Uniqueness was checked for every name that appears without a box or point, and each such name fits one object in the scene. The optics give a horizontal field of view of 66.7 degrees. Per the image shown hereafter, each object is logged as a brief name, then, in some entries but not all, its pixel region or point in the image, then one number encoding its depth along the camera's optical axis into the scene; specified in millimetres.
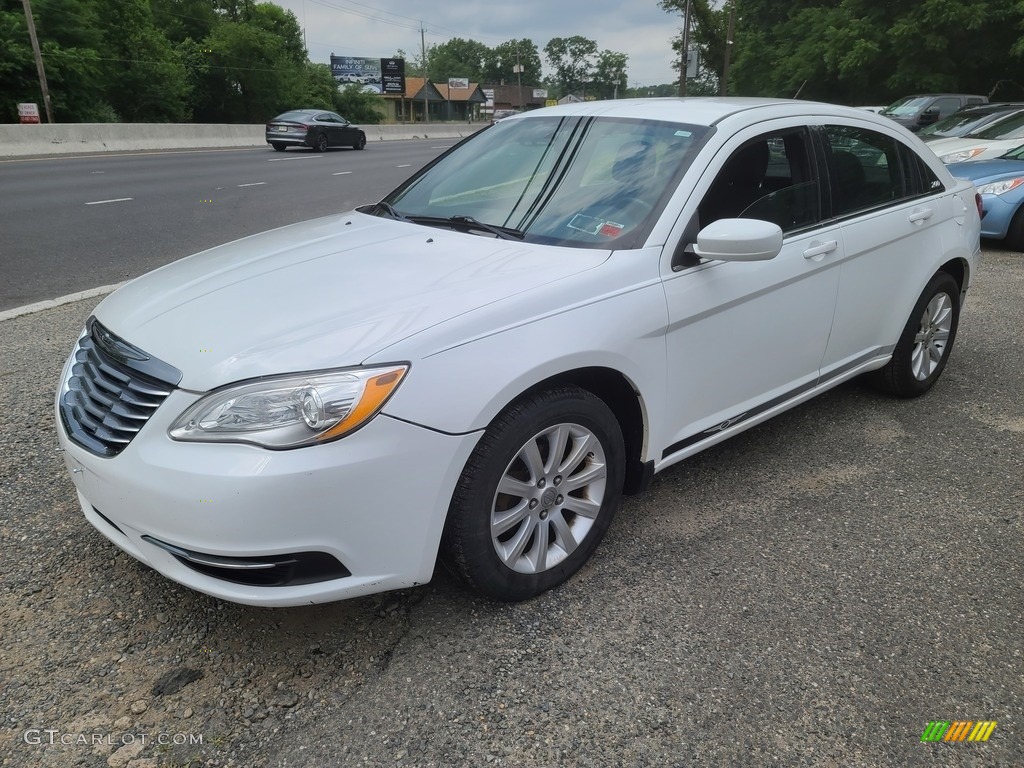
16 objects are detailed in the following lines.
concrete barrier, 19795
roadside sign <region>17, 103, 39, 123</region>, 24556
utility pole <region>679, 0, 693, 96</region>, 39281
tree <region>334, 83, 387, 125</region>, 62656
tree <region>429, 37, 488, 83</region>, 144750
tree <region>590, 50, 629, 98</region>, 141375
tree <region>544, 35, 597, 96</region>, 148188
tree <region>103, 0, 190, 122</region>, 38188
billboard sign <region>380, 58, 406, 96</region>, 78962
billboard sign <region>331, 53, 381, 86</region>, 75312
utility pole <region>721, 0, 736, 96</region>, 43838
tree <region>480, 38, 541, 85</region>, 146125
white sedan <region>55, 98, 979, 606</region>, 2117
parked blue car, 8664
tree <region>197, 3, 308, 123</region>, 46969
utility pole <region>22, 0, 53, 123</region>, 26891
